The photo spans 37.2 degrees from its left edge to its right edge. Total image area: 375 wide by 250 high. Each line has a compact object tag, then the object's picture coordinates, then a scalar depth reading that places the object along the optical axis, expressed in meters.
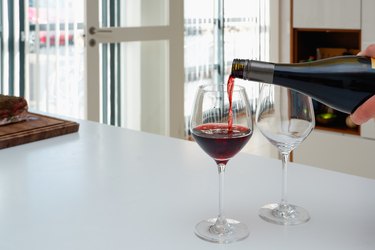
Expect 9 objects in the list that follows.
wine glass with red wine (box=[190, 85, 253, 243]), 0.77
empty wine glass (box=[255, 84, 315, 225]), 0.84
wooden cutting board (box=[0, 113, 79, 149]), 1.29
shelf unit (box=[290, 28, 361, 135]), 3.35
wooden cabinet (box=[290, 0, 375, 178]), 3.14
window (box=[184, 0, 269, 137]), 4.66
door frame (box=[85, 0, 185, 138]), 3.22
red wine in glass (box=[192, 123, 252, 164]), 0.77
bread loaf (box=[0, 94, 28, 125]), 1.39
